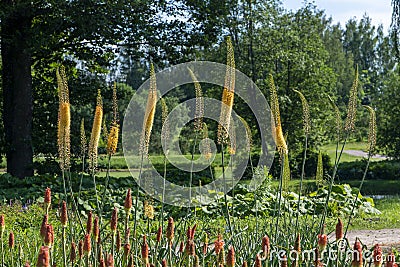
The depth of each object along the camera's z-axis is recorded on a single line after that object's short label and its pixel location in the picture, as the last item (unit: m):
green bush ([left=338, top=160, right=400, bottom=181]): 36.07
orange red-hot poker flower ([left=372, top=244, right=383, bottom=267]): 3.25
